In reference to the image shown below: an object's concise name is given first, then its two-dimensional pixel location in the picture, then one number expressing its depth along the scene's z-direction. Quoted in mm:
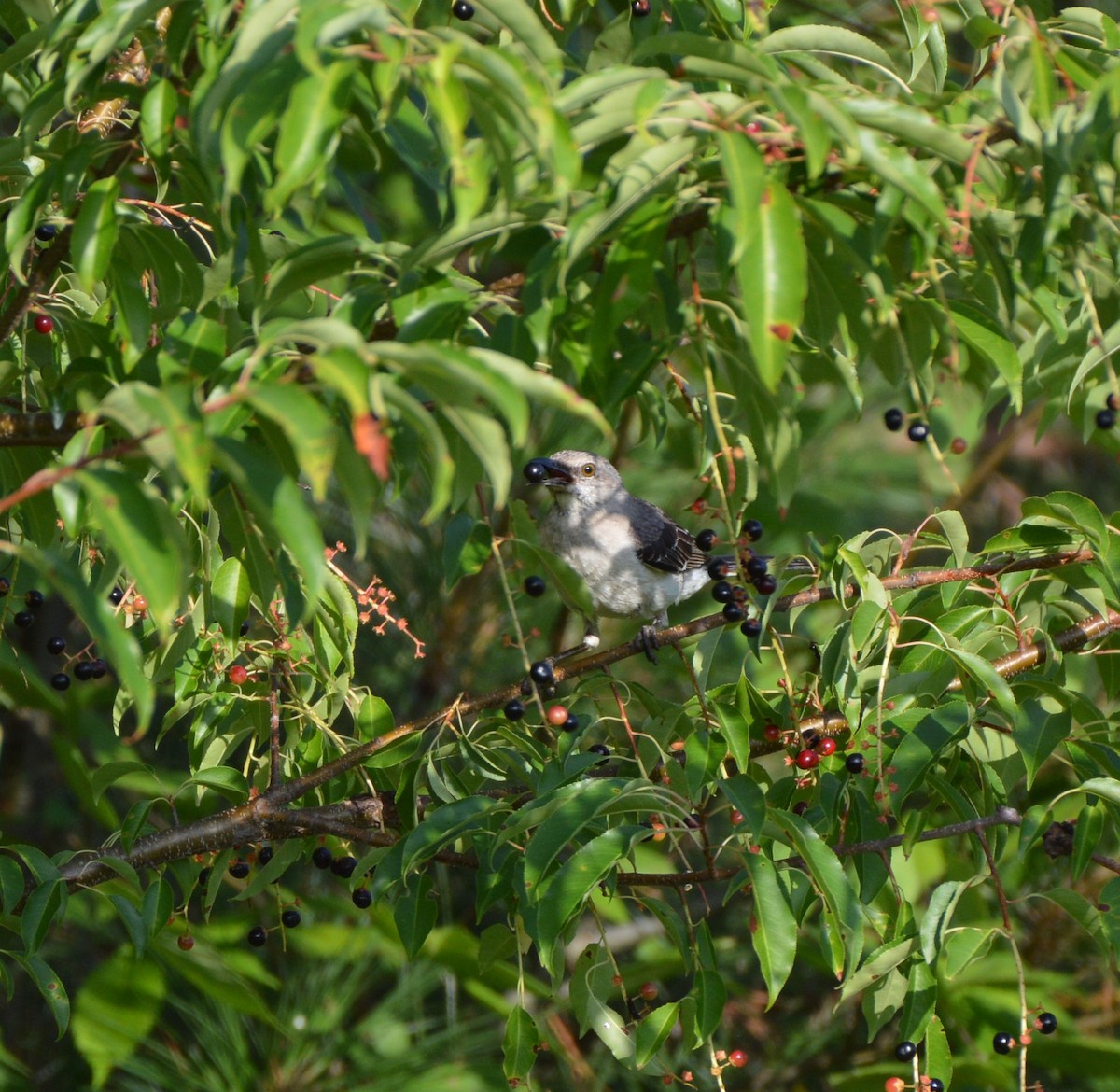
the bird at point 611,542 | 9891
